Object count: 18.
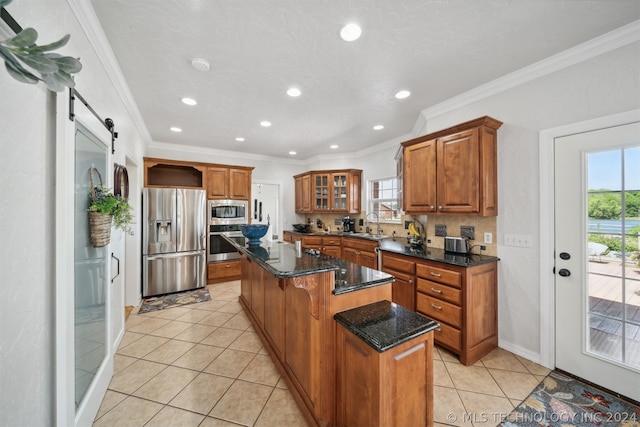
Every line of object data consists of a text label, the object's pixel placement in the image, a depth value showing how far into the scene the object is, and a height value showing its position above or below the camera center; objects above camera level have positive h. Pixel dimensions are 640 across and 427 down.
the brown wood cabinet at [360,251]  3.85 -0.65
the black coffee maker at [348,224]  5.09 -0.22
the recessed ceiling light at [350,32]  1.70 +1.32
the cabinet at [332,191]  5.04 +0.50
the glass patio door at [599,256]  1.75 -0.34
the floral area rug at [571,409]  1.56 -1.34
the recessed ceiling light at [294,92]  2.60 +1.35
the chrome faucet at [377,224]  4.54 -0.21
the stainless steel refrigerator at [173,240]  3.81 -0.43
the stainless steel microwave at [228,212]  4.47 +0.04
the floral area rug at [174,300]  3.44 -1.33
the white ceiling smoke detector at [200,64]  2.08 +1.33
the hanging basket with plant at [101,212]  1.59 +0.01
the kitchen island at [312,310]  1.43 -0.66
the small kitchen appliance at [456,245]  2.57 -0.34
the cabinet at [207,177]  4.52 +0.71
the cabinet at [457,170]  2.34 +0.46
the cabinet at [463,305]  2.14 -0.87
